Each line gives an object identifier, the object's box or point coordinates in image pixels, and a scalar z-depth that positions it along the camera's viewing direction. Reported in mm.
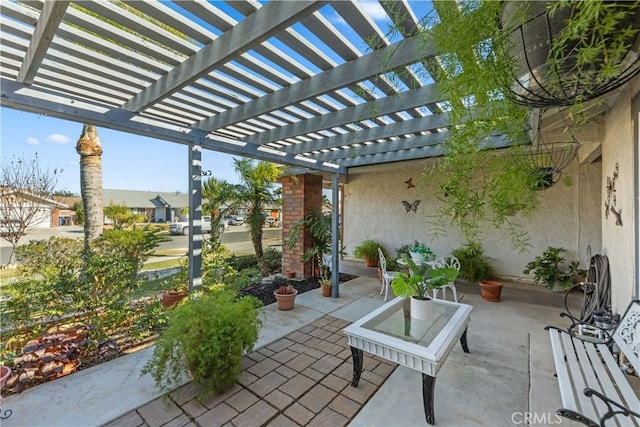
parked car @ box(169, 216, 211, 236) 20016
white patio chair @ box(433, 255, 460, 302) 5012
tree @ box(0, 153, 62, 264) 4473
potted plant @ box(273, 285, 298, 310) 4273
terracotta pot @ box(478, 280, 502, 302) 4734
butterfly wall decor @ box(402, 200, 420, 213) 6648
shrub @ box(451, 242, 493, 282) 5422
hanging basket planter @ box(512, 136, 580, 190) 2354
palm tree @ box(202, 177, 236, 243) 5648
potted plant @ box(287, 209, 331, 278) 6098
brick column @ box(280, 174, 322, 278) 6336
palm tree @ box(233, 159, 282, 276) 5773
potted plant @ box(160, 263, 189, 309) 3949
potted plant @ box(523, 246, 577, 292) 4703
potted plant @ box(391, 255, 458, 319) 2588
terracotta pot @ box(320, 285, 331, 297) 5012
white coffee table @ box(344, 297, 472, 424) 1977
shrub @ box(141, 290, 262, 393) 2135
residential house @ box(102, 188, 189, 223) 30003
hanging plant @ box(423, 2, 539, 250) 1372
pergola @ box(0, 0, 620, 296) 1636
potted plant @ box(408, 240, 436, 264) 5266
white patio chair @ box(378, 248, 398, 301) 4913
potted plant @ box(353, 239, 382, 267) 7016
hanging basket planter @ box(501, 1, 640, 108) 964
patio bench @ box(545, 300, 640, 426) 1450
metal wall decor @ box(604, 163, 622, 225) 2603
